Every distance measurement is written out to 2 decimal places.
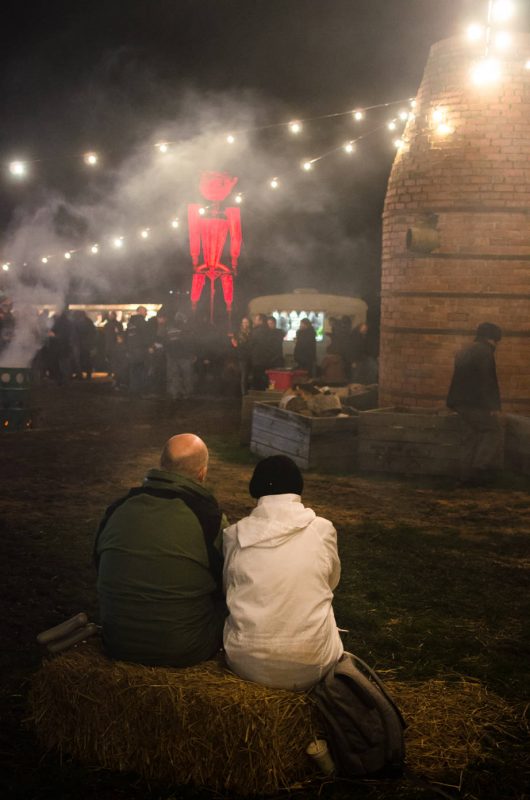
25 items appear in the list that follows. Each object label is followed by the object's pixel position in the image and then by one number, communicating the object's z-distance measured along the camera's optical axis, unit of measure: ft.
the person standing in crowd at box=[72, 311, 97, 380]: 69.41
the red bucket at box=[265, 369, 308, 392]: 51.08
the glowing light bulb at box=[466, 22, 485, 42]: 31.39
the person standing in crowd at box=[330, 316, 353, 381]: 56.39
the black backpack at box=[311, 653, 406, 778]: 11.34
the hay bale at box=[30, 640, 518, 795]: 11.23
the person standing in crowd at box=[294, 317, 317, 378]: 57.88
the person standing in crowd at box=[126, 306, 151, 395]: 63.82
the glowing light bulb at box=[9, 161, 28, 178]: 48.85
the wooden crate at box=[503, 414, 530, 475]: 32.48
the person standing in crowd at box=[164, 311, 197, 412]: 60.34
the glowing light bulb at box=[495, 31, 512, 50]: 31.20
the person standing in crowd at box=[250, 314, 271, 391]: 54.57
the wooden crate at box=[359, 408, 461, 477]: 32.55
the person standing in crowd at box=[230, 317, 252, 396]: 57.00
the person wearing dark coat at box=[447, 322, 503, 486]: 30.81
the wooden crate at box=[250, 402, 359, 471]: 33.55
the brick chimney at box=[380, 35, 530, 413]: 35.14
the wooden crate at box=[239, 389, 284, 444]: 39.83
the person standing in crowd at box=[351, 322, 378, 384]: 52.42
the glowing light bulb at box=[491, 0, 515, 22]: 28.56
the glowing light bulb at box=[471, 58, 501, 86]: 34.66
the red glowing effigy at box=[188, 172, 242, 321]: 79.87
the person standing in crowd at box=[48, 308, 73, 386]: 68.08
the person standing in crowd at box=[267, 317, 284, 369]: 54.75
